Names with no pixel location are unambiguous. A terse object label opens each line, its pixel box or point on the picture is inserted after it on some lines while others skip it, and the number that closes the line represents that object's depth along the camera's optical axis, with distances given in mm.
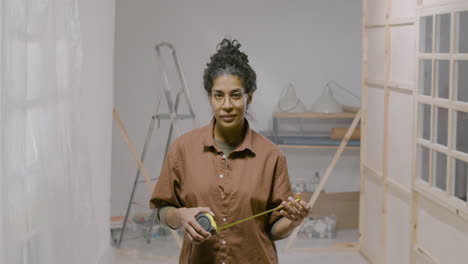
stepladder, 6006
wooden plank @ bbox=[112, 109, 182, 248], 4957
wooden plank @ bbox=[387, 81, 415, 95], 3982
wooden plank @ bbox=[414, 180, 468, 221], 3010
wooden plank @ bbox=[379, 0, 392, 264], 4414
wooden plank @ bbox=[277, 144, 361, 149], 5839
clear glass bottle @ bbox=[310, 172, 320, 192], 6062
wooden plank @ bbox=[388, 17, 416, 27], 3928
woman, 2062
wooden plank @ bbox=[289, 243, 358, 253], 5242
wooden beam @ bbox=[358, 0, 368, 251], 4953
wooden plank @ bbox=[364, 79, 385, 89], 4587
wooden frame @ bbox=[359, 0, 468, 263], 3172
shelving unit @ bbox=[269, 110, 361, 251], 5191
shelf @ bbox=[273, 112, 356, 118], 5824
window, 3078
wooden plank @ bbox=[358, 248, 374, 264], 4845
